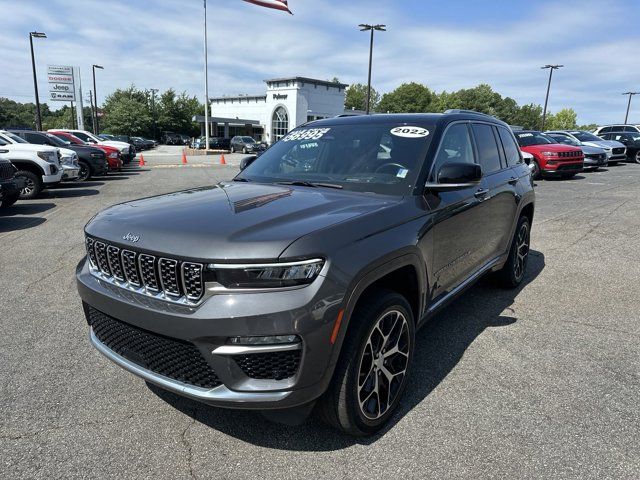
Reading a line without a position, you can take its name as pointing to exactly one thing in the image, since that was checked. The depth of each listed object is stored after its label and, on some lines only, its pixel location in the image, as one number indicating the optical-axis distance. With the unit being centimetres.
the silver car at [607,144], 2147
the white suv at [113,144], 2114
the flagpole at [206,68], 3842
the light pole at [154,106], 7349
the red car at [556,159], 1611
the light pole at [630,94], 7025
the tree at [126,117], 6756
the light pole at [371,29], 3347
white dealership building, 6369
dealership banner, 4828
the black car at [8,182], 880
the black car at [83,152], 1482
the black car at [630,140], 2416
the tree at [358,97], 12456
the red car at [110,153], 1805
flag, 2289
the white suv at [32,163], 1131
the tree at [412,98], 9779
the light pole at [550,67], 4934
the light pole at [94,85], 5135
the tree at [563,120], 11831
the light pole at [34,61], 3011
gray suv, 211
